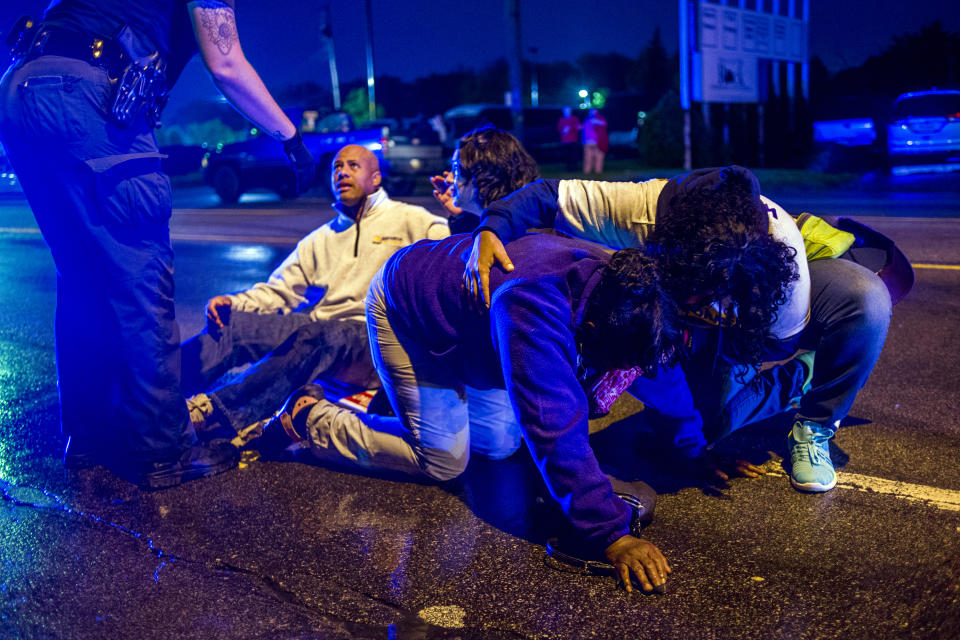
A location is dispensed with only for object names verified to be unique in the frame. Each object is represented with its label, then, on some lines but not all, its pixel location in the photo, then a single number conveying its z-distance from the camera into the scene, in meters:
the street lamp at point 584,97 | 33.34
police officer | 3.14
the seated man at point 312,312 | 3.98
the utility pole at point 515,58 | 20.27
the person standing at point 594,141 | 19.27
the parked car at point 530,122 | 23.38
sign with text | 17.95
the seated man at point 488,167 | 3.79
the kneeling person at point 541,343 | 2.39
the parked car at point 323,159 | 16.72
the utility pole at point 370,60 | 38.53
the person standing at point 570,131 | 21.56
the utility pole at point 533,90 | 51.38
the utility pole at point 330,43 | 36.16
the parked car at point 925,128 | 15.89
